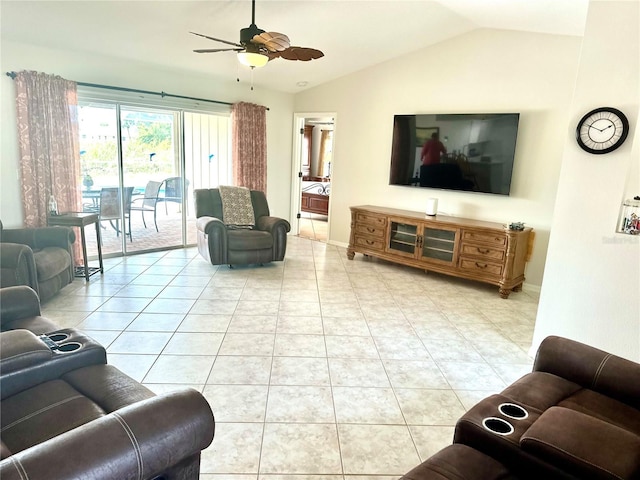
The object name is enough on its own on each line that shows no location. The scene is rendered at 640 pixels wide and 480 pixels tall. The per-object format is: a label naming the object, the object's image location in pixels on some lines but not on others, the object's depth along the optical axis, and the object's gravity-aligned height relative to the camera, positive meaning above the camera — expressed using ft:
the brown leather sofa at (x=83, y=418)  3.22 -2.68
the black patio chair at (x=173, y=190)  18.94 -1.59
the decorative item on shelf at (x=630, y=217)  8.04 -0.71
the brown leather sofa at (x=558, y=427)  4.09 -2.91
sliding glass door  16.29 -0.58
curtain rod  14.36 +2.51
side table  13.75 -2.47
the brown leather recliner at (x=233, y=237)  15.71 -3.02
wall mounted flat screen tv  14.99 +0.79
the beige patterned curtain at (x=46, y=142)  13.53 +0.22
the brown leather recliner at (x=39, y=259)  10.64 -3.09
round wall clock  8.09 +0.99
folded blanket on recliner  17.29 -2.06
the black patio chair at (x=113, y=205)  16.87 -2.18
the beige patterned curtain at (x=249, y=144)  19.90 +0.78
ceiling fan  9.66 +2.86
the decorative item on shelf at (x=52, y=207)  14.01 -1.97
